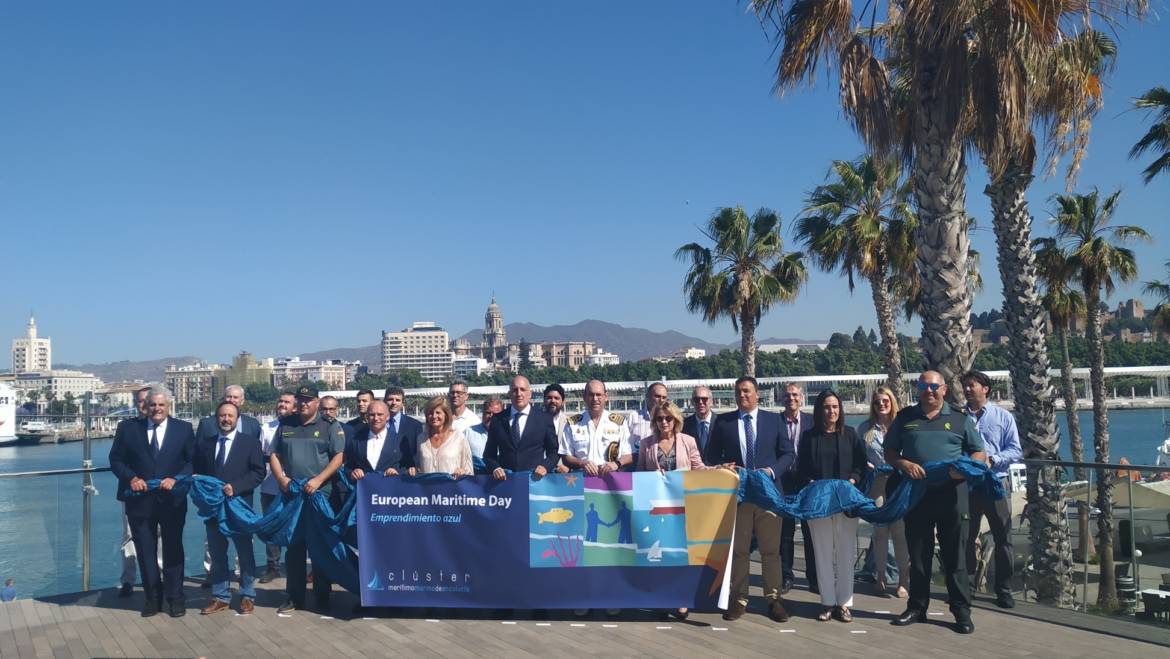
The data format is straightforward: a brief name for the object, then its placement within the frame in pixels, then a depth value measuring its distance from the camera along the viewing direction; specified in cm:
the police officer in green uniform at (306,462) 734
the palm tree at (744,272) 2598
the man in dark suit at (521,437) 737
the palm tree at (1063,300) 2302
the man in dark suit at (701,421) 823
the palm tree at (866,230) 2088
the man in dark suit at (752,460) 679
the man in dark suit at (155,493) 723
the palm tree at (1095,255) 2139
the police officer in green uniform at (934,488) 646
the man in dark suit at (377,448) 732
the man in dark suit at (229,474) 732
